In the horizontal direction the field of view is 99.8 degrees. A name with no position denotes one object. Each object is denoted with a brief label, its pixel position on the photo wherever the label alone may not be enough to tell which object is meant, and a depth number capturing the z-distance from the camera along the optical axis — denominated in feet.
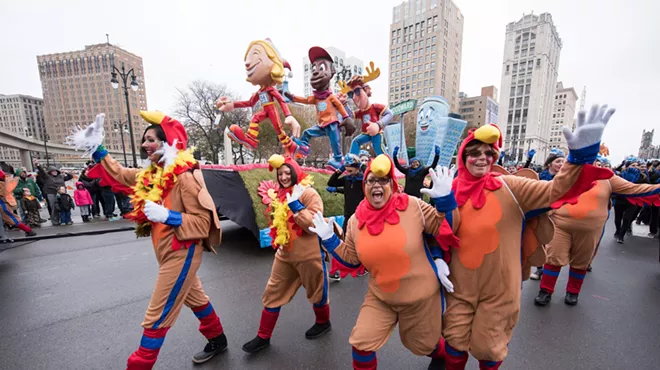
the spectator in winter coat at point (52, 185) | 25.20
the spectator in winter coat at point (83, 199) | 25.88
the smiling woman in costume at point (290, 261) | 7.71
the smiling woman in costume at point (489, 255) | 5.24
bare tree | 65.31
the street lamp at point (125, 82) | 36.01
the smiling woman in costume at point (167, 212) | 6.24
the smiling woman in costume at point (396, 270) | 5.42
